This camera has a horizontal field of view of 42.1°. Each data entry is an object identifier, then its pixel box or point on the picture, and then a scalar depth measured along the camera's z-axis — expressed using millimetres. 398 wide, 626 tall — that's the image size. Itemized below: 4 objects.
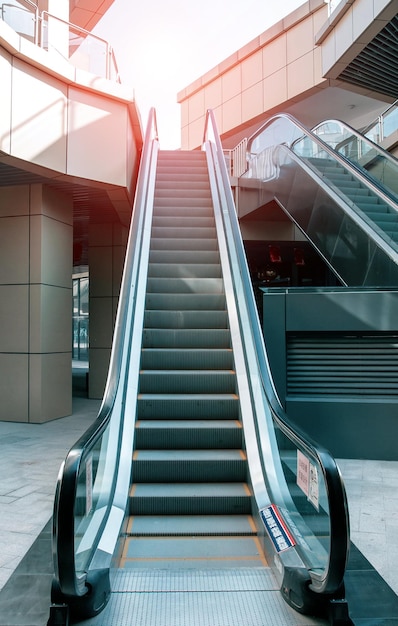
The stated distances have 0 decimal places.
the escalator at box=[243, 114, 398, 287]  6824
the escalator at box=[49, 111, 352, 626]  2410
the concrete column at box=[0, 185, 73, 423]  8078
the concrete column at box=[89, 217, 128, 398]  10953
